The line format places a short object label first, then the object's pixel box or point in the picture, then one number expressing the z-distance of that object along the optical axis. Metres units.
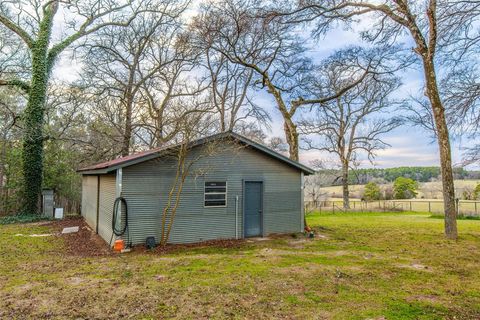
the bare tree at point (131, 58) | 15.54
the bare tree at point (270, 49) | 11.00
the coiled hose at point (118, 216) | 7.57
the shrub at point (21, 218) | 12.73
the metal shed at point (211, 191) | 7.93
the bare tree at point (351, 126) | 20.16
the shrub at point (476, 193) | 24.52
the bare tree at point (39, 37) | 14.03
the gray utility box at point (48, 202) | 14.01
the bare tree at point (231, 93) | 17.91
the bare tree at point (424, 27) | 9.43
